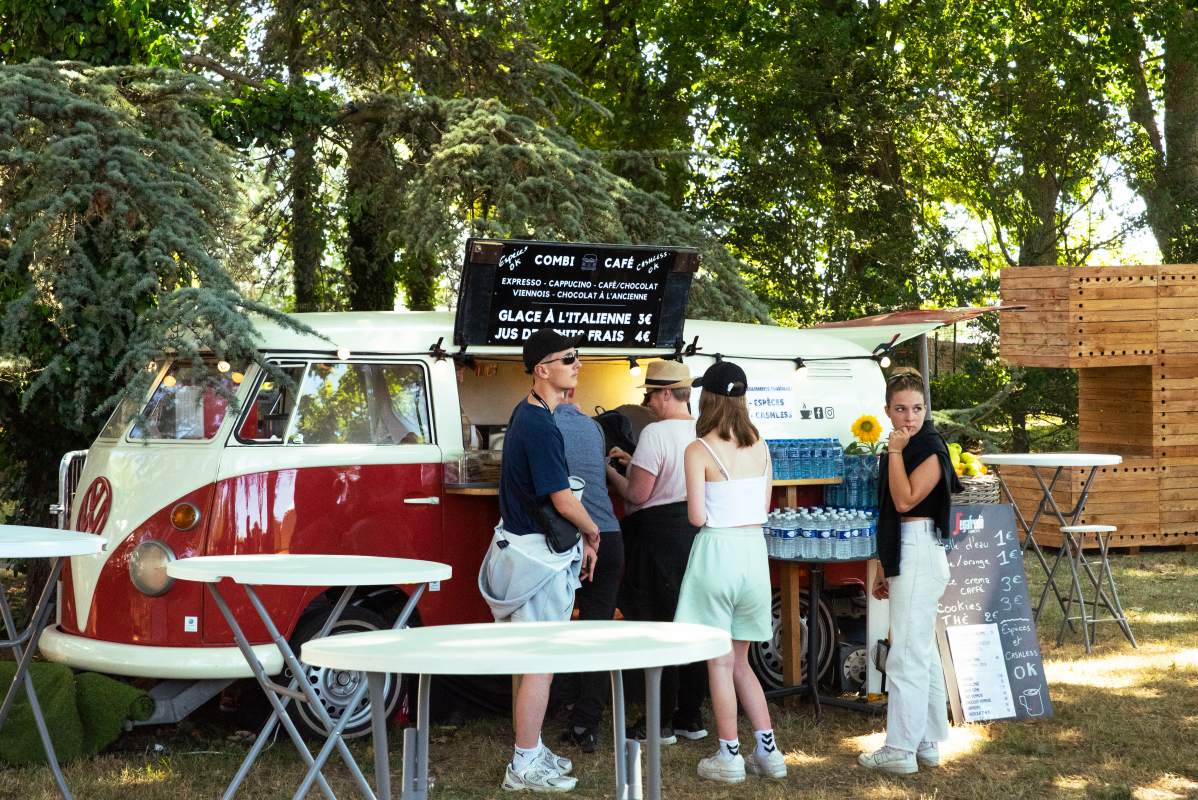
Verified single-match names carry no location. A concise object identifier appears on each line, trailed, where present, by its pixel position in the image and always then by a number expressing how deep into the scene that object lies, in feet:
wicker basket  22.48
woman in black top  17.29
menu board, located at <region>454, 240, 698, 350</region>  20.92
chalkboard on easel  20.76
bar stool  27.07
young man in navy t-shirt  17.02
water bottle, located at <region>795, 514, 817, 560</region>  20.42
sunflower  23.98
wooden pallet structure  39.17
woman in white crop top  16.93
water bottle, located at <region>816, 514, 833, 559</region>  20.39
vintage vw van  18.22
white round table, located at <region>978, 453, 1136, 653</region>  26.66
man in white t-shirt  19.51
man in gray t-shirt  18.48
